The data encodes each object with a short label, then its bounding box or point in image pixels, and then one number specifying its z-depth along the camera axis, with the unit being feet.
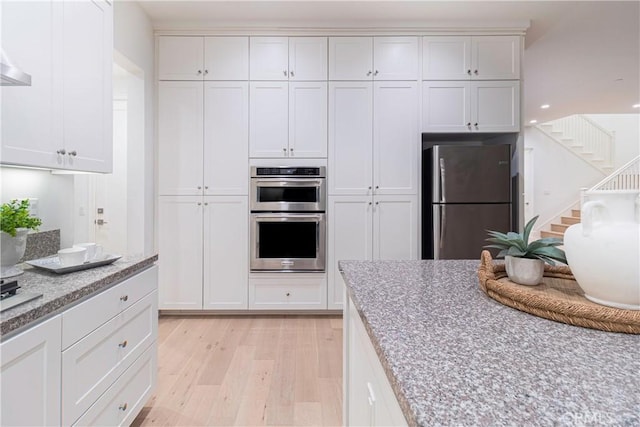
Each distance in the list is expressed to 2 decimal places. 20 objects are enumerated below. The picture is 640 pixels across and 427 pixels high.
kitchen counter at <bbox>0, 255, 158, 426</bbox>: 2.95
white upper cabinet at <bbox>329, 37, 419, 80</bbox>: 9.81
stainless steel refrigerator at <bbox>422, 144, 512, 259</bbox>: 9.35
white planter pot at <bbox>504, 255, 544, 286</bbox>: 2.91
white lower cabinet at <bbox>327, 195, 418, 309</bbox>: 9.91
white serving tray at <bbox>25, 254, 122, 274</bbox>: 4.36
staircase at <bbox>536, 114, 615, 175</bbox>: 25.43
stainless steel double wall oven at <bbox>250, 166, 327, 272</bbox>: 9.79
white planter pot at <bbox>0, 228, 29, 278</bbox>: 4.17
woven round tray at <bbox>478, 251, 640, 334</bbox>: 2.10
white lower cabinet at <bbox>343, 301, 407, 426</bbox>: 2.12
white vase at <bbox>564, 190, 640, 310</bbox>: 2.08
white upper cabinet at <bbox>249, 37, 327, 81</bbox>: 9.79
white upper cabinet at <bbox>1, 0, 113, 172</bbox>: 4.01
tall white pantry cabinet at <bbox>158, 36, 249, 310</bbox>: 9.77
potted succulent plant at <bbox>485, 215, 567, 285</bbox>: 2.85
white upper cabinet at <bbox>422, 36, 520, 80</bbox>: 9.82
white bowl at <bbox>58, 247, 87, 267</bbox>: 4.50
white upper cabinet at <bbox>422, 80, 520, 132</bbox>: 9.86
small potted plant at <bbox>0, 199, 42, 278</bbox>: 4.17
